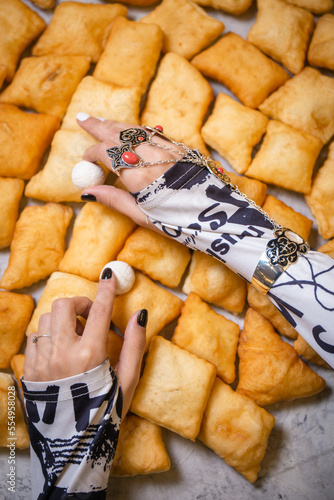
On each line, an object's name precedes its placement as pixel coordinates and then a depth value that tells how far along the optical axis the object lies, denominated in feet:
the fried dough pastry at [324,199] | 1.51
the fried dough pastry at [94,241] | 1.42
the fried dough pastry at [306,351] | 1.42
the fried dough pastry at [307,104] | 1.54
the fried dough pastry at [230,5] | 1.62
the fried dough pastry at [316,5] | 1.63
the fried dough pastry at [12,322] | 1.40
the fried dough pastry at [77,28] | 1.55
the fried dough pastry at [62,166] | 1.46
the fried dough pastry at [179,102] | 1.51
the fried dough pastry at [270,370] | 1.37
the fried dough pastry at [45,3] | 1.62
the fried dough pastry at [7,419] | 1.36
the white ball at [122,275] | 1.34
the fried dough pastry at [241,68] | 1.56
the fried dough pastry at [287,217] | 1.44
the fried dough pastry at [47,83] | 1.51
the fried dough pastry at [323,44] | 1.58
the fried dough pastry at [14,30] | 1.55
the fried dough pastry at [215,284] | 1.41
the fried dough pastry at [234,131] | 1.51
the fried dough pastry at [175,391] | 1.32
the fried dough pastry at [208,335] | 1.39
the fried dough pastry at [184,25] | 1.58
